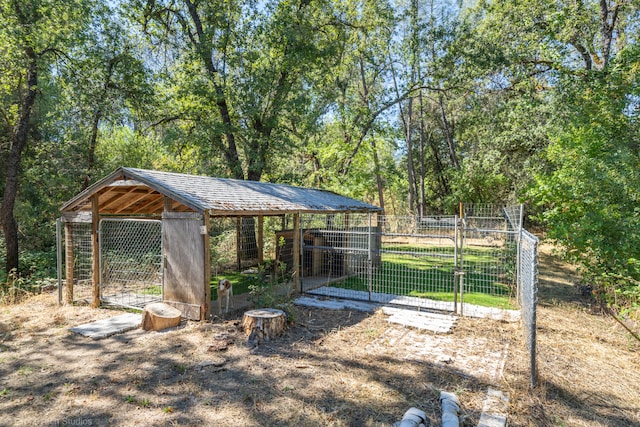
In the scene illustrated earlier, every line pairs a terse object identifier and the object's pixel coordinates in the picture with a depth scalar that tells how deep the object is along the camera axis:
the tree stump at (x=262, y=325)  5.33
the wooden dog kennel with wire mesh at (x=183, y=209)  6.00
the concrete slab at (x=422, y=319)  6.03
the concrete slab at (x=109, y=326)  5.62
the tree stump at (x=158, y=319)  5.86
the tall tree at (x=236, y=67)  12.20
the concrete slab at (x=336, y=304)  7.23
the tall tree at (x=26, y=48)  9.45
